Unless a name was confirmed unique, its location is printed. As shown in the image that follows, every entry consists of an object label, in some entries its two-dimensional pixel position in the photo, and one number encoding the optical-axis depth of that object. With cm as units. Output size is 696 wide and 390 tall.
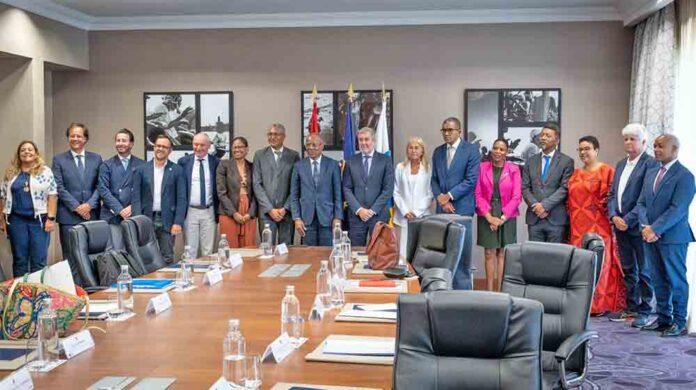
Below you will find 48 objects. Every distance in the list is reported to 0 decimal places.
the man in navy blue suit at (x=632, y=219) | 612
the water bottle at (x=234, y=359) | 212
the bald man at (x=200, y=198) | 730
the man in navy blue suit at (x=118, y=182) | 704
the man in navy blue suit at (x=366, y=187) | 697
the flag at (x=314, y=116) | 834
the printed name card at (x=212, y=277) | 395
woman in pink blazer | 727
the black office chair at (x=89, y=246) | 430
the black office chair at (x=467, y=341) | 223
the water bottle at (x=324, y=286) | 323
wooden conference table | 224
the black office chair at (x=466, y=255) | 492
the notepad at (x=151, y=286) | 374
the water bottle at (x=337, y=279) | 331
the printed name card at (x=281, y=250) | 519
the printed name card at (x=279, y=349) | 239
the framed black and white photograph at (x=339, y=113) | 848
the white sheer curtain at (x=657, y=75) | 681
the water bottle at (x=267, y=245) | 510
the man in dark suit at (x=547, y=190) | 691
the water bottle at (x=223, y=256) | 458
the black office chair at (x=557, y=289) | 335
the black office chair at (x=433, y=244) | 439
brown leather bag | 431
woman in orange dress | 661
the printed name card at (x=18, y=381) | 199
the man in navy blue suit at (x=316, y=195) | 697
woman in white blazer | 721
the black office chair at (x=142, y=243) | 467
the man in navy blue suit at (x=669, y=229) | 568
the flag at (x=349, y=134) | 823
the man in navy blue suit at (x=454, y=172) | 721
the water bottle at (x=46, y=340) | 235
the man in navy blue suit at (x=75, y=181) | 697
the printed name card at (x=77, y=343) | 245
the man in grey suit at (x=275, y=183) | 715
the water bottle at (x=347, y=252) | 459
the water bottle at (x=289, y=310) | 276
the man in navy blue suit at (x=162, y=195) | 708
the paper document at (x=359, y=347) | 249
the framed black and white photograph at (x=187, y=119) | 867
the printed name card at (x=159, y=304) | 318
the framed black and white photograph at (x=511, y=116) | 830
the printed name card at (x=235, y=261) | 460
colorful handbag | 267
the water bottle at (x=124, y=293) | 312
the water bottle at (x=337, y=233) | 543
